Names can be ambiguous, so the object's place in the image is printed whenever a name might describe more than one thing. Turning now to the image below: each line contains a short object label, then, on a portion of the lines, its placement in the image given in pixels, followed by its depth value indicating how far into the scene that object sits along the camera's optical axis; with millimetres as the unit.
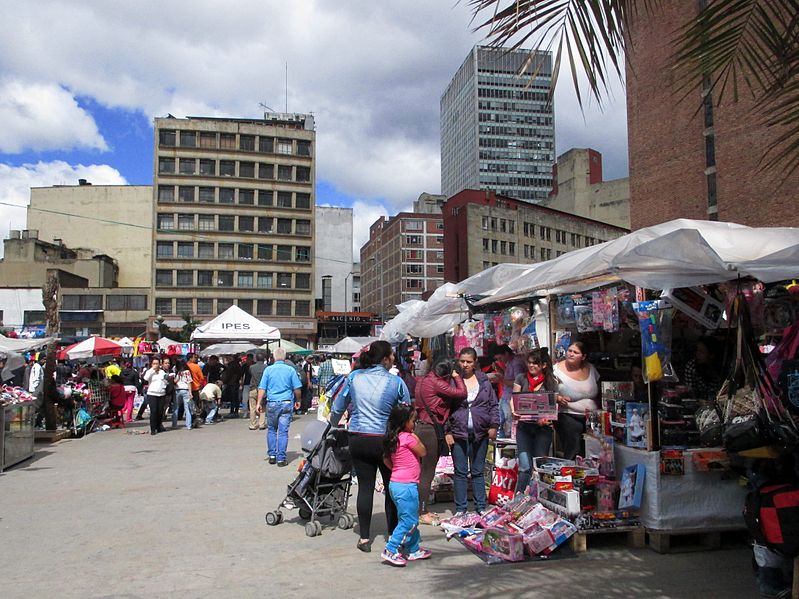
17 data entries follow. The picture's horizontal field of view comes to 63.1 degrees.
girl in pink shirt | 5457
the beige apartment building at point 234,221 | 71250
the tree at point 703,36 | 3613
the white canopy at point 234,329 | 20031
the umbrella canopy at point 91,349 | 20578
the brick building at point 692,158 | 27719
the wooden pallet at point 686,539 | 5648
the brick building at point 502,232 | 81375
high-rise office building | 145375
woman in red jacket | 6754
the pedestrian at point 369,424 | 5746
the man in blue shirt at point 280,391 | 10312
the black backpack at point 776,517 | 4156
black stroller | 6766
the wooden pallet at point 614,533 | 5758
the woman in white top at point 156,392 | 14688
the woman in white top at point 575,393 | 6703
